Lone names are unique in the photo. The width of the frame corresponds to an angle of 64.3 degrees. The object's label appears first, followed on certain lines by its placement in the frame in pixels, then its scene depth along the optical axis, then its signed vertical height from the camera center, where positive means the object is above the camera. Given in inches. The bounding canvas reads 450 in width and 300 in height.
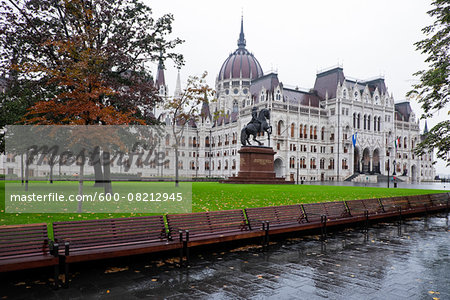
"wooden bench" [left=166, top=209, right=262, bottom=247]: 357.4 -68.5
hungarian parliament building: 3250.5 +301.3
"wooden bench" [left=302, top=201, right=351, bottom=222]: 513.0 -69.9
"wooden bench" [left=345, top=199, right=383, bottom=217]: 590.9 -74.2
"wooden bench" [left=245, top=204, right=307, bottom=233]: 430.4 -69.6
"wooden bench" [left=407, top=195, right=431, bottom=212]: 730.2 -83.5
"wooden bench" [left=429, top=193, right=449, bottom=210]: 799.0 -87.6
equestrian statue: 1729.5 +185.4
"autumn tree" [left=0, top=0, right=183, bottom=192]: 548.7 +260.0
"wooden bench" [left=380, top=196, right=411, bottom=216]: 650.7 -78.6
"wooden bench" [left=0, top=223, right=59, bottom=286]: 259.8 -65.9
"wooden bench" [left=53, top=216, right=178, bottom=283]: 292.2 -66.7
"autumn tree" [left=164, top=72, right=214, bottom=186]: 1524.4 +304.5
